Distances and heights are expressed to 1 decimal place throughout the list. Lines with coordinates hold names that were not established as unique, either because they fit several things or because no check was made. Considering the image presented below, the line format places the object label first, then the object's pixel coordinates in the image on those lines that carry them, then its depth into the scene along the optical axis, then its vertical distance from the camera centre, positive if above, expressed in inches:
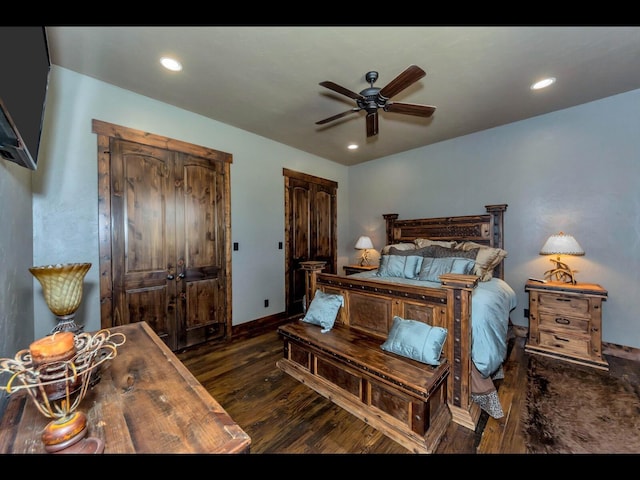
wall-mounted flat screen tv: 34.7 +24.2
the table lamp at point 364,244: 181.0 -5.1
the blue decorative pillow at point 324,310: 97.7 -29.6
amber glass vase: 49.9 -10.3
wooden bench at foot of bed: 63.5 -43.6
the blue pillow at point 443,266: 110.9 -13.8
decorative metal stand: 25.5 -19.3
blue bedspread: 77.2 -30.6
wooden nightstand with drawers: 101.7 -37.2
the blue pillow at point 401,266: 125.3 -15.2
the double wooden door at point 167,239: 99.7 -0.4
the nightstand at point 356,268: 177.5 -22.7
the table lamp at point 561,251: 108.7 -6.7
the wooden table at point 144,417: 27.6 -23.0
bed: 72.7 -21.8
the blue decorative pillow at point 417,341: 71.0 -31.0
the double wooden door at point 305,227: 163.8 +7.8
